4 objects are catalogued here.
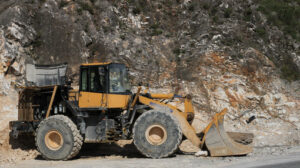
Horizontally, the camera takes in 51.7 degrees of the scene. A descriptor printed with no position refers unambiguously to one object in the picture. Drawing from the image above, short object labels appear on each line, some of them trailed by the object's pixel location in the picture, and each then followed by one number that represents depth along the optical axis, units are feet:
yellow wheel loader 32.09
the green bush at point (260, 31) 70.95
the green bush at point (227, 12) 75.66
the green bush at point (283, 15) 74.39
